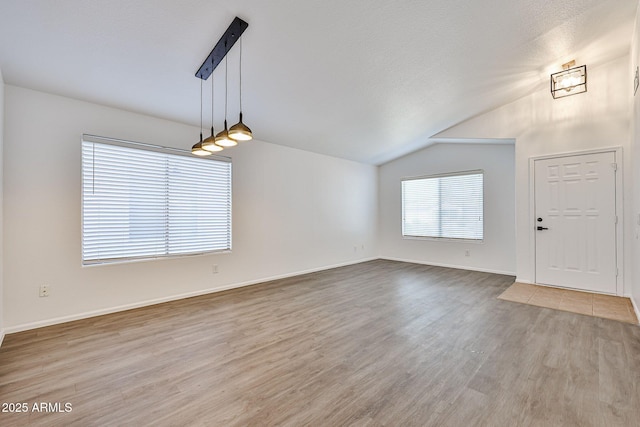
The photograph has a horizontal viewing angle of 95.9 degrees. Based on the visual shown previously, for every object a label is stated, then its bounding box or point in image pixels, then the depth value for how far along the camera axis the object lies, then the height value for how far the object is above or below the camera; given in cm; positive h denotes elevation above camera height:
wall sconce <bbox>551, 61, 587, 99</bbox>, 395 +187
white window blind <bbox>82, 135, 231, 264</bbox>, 342 +19
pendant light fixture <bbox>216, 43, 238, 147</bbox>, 246 +66
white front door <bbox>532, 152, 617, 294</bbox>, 411 -12
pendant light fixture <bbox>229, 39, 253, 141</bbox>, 233 +68
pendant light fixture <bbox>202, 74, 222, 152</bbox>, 275 +68
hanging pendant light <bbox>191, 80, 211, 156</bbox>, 289 +67
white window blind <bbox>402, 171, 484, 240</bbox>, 594 +19
